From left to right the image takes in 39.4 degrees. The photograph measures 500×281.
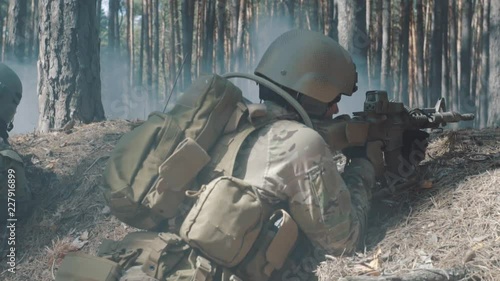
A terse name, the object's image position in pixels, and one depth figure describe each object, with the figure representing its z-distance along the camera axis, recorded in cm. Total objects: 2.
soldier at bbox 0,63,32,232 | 525
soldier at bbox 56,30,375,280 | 347
